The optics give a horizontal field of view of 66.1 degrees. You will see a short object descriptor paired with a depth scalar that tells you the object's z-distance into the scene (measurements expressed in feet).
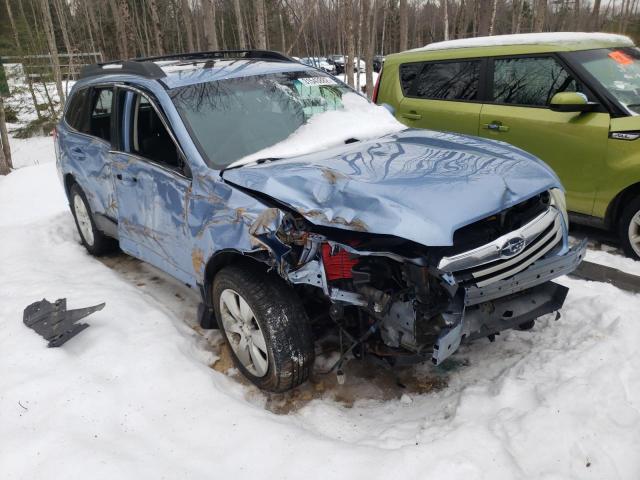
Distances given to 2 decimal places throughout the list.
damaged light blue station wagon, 7.89
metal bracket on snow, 10.73
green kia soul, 13.99
